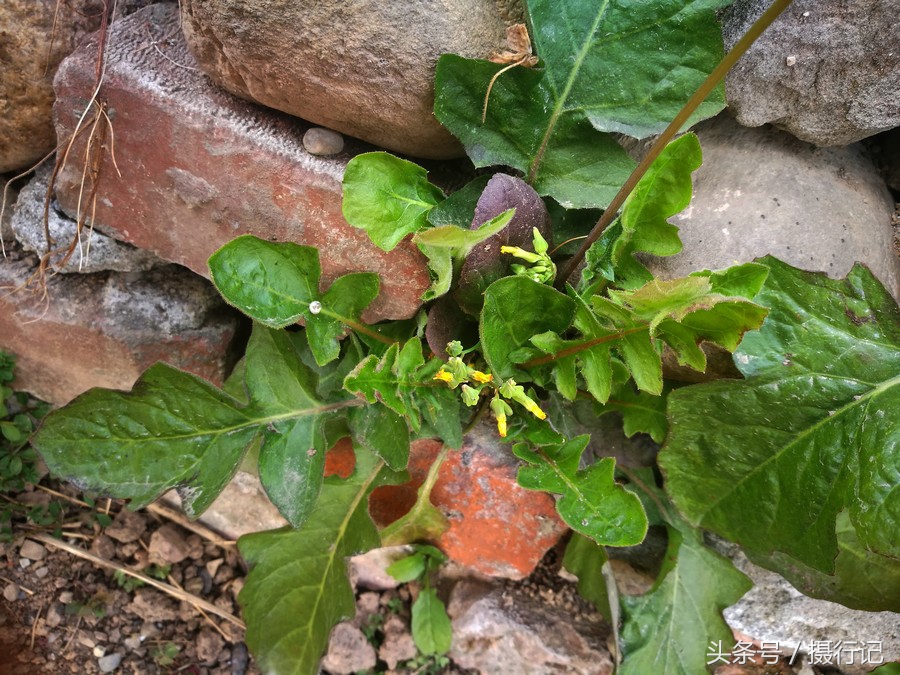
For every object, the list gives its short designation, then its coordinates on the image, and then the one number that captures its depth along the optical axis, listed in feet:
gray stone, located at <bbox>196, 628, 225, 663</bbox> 1.13
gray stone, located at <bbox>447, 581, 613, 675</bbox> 1.05
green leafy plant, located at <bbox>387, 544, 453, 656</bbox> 1.11
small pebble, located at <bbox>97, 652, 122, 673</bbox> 1.11
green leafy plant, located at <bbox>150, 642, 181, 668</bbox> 1.12
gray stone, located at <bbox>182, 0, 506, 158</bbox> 0.69
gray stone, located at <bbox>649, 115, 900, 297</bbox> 0.78
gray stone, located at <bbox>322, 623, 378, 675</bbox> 1.12
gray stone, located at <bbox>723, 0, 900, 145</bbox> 0.70
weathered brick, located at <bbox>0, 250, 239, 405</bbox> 0.97
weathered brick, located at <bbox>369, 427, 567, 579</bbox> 0.96
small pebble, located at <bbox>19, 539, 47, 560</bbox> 1.12
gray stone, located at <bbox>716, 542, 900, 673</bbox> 0.95
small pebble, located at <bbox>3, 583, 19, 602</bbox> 1.11
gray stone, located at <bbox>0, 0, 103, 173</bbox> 0.82
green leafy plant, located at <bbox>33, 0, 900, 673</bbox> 0.71
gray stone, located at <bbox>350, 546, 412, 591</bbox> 1.15
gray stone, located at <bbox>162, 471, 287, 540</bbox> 1.12
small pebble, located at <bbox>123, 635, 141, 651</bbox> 1.13
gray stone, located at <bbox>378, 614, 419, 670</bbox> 1.14
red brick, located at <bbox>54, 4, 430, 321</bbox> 0.79
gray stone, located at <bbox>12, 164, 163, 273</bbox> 0.93
